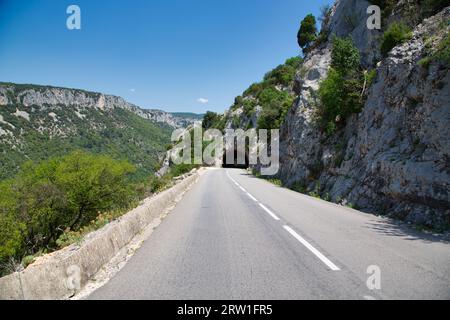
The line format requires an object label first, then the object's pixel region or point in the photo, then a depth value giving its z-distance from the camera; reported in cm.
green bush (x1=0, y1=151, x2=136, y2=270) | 2392
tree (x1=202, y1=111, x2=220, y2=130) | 12492
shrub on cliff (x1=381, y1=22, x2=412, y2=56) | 1646
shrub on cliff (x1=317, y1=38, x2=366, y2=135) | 2006
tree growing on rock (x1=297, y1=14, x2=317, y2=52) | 6769
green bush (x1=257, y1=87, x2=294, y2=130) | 4491
